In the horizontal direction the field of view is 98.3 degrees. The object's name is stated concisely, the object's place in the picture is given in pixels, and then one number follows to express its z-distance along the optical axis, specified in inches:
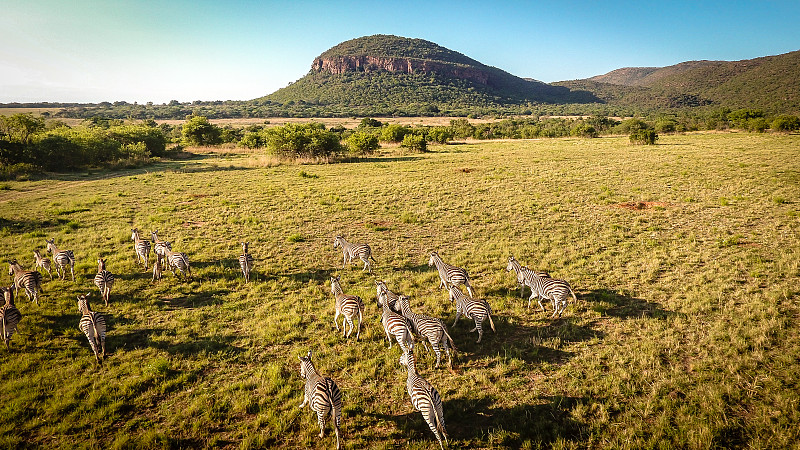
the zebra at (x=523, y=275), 410.9
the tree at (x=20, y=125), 1585.0
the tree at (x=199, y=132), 2293.3
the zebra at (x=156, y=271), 483.5
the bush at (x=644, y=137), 2005.4
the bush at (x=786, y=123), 2111.2
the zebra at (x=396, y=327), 297.3
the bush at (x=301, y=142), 1711.4
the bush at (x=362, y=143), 1881.2
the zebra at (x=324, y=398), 224.8
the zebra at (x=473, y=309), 331.6
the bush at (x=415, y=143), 2088.8
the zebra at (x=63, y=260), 471.2
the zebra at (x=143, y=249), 513.0
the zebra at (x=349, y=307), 343.6
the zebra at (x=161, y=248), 501.7
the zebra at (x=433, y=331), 296.7
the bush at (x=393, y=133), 2386.8
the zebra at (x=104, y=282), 407.5
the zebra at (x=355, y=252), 502.9
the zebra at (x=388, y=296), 366.6
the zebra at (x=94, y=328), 310.3
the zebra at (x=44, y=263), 471.5
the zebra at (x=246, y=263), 473.4
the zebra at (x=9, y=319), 320.2
